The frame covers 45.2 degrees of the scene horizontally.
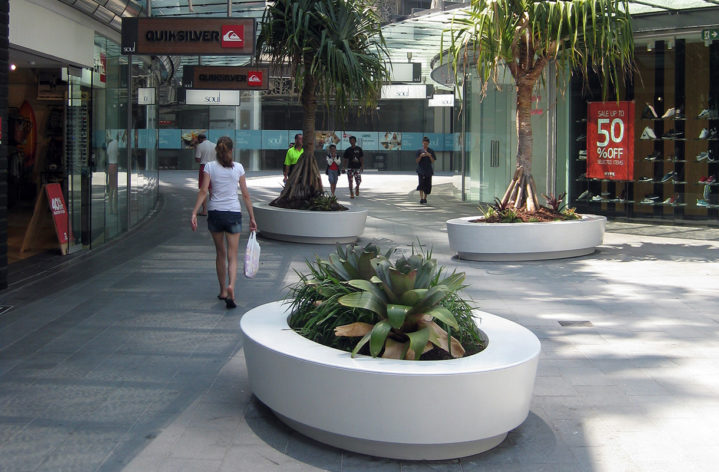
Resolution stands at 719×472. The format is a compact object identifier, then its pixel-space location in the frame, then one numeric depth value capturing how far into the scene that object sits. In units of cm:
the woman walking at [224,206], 802
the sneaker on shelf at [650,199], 1645
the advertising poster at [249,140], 3666
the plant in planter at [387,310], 443
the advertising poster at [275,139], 3684
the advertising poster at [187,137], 3694
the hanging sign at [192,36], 1125
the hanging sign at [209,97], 2372
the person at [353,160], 2191
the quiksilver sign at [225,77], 1777
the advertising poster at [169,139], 3672
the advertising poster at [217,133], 3628
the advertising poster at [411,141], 3781
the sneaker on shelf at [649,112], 1641
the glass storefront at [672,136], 1573
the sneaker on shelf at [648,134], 1639
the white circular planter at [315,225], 1291
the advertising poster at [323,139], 3759
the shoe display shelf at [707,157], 1561
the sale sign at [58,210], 1134
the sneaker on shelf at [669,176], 1623
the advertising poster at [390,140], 3772
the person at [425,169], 2036
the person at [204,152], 1678
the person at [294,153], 1702
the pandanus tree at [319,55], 1330
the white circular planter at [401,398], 410
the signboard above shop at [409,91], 2712
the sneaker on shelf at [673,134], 1612
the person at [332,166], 2127
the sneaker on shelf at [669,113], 1622
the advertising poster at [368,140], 3744
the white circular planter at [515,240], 1119
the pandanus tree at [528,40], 1136
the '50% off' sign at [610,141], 1647
